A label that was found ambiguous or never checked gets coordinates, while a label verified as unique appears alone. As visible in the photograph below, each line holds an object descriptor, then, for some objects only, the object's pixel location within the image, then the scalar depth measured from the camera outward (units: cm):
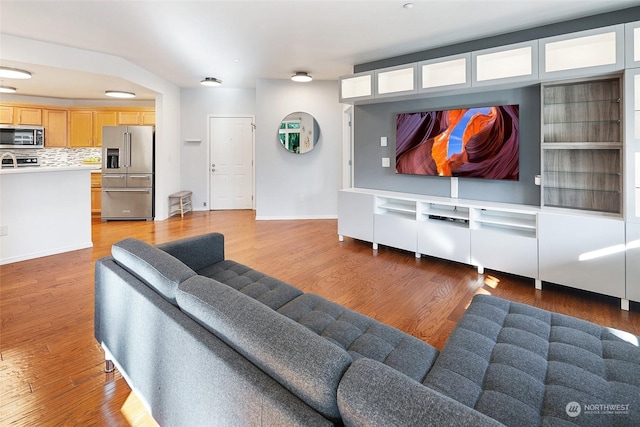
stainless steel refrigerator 632
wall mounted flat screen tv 357
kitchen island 373
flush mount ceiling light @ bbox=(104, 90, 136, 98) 628
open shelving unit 296
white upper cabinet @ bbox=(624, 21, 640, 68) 262
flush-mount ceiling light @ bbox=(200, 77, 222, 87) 602
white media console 271
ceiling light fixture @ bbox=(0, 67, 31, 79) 447
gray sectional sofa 76
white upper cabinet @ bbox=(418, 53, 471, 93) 360
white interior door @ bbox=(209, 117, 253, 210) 743
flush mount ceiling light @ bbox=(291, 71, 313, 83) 557
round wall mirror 634
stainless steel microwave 641
